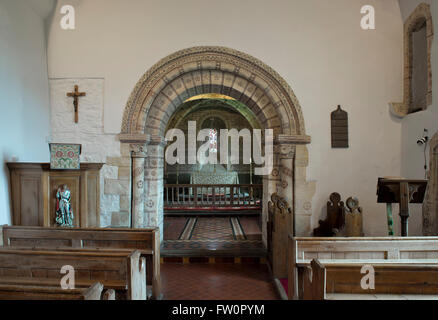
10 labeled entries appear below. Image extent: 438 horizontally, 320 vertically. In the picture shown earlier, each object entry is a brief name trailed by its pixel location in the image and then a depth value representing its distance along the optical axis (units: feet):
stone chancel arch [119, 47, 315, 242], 17.67
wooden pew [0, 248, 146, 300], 8.41
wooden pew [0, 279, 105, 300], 5.41
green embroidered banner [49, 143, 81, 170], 14.01
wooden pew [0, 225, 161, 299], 11.85
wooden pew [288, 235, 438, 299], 10.27
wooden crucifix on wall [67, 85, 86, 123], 17.84
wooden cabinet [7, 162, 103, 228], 14.82
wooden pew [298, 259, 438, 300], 6.94
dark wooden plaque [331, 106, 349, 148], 17.62
